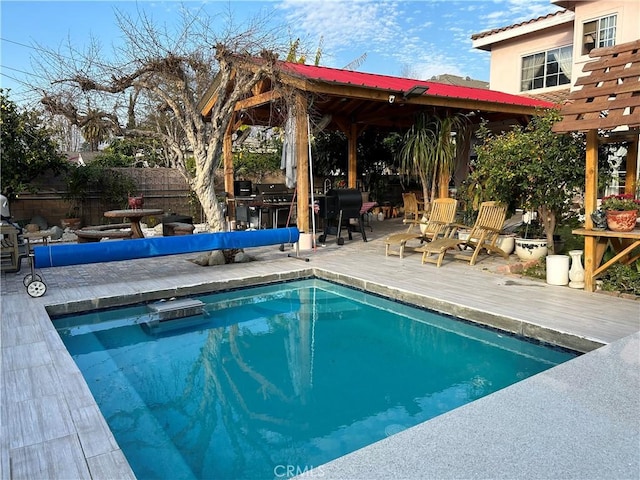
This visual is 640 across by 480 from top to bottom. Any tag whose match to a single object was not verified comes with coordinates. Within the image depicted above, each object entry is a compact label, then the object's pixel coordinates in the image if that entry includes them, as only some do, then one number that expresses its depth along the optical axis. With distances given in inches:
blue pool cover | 223.5
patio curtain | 343.9
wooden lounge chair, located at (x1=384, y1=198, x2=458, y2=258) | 313.0
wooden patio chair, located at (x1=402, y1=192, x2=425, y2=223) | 468.0
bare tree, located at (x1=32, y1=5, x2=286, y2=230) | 277.6
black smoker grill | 362.0
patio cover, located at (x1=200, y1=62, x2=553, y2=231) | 319.9
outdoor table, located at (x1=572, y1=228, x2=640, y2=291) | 206.8
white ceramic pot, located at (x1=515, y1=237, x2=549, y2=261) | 272.2
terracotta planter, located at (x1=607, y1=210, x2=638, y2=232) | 207.9
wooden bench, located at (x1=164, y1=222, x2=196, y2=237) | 364.8
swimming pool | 119.3
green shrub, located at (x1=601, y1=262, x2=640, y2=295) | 213.6
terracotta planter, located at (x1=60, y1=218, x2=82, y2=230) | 463.5
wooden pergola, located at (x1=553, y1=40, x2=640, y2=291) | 201.5
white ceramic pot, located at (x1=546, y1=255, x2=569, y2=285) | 233.5
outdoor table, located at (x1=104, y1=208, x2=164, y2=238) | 330.0
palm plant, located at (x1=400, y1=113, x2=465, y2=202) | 388.5
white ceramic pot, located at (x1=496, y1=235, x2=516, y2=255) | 311.0
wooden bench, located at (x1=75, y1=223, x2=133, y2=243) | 315.9
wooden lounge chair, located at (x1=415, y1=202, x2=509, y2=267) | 286.7
